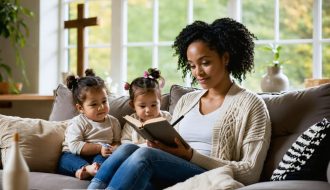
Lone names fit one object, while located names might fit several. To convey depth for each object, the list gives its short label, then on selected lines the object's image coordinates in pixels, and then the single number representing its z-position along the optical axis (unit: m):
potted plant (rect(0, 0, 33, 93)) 4.36
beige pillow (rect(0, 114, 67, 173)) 2.91
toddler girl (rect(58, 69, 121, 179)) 2.82
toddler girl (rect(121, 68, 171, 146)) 2.82
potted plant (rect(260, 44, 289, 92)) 3.27
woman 2.28
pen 2.62
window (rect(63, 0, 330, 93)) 3.66
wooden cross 4.14
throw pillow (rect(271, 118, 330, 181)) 2.24
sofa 2.46
